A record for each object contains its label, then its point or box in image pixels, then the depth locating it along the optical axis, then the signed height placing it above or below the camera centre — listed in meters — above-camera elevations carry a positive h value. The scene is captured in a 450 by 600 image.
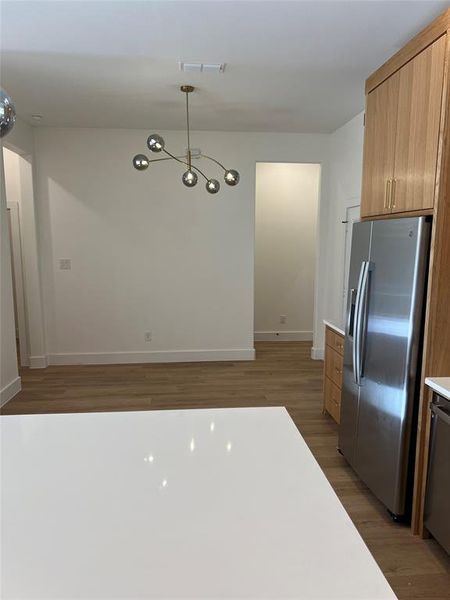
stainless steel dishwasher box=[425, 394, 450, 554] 1.95 -1.09
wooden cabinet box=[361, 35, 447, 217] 2.01 +0.66
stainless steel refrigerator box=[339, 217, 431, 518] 2.12 -0.52
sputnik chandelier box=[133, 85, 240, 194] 3.06 +0.71
